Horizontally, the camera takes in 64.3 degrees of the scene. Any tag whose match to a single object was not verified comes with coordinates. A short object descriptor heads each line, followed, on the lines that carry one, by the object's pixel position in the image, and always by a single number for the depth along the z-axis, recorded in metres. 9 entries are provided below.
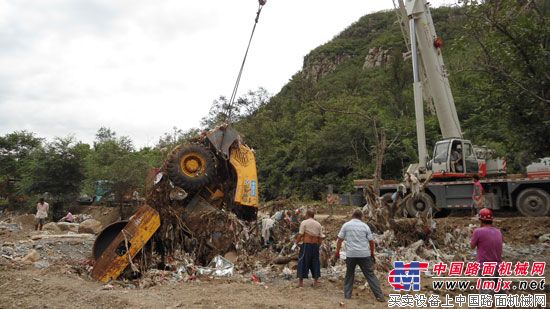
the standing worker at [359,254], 5.78
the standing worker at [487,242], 5.26
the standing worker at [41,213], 13.51
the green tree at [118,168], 19.42
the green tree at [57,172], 21.55
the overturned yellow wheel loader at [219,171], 8.07
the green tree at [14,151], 29.89
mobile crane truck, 13.34
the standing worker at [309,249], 6.36
